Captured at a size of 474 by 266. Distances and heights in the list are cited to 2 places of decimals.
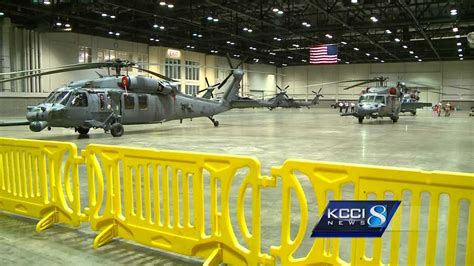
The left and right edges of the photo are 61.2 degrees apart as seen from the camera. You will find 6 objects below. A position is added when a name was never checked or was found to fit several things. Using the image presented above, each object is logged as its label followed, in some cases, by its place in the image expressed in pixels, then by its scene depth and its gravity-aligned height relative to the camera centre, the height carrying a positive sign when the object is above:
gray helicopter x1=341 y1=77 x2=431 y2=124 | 23.67 +0.36
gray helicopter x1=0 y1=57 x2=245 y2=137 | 13.16 +0.18
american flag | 33.09 +4.60
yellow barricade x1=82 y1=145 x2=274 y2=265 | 3.52 -0.97
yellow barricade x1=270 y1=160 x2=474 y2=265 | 2.73 -0.65
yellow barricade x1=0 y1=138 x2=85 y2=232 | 4.65 -0.90
